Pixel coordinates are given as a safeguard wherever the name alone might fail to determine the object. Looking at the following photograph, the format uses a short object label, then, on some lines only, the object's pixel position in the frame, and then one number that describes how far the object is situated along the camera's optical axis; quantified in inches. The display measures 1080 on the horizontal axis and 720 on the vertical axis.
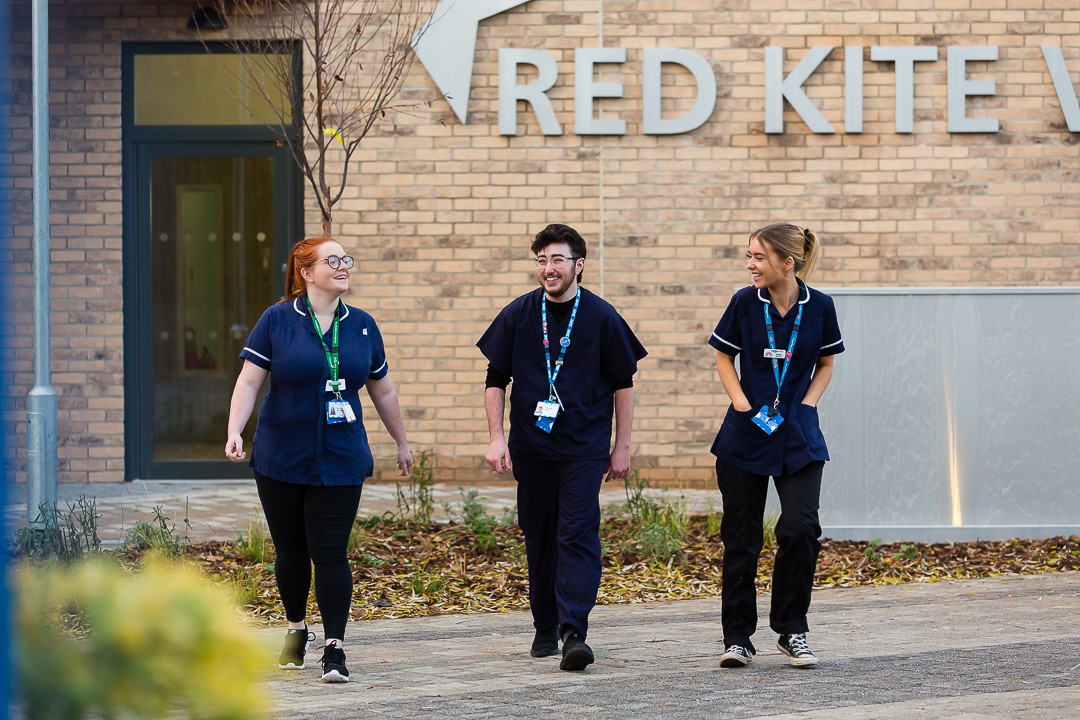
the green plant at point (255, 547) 631.9
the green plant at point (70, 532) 525.5
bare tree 866.2
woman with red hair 440.5
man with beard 467.2
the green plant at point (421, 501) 712.0
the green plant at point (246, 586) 553.5
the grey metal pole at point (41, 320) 636.4
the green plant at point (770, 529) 682.5
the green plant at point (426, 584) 589.8
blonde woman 456.1
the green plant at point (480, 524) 662.0
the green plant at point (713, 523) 706.3
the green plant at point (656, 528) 652.9
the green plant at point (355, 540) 644.9
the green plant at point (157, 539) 610.8
